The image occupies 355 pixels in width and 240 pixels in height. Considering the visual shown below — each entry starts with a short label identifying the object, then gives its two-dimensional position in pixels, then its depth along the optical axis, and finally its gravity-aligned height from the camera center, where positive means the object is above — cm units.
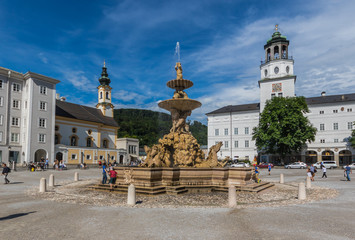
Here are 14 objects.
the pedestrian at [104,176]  1591 -190
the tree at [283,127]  4962 +330
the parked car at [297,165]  4661 -361
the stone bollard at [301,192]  1205 -216
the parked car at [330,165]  4753 -364
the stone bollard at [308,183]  1700 -246
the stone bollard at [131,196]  1034 -202
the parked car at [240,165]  4750 -366
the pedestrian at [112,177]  1406 -173
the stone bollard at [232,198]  1009 -204
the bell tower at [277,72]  6272 +1721
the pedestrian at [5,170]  1909 -191
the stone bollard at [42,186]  1448 -228
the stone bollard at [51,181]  1788 -250
